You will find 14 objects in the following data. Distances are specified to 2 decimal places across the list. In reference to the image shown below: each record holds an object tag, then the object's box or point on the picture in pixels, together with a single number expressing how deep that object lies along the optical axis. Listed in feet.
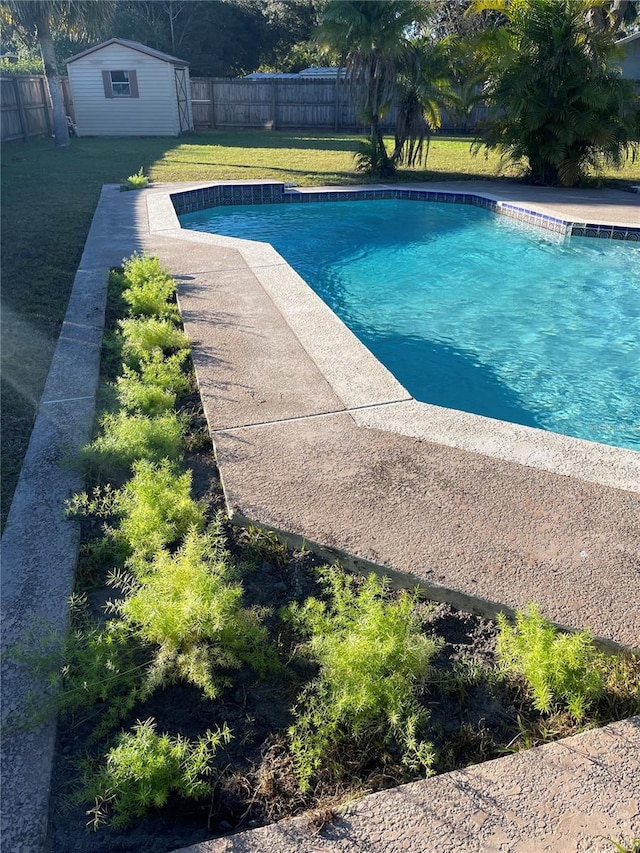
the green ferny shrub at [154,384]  12.28
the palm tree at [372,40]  39.52
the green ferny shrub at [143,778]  5.58
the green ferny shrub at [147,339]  14.89
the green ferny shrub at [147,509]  8.64
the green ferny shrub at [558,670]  6.49
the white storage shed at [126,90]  70.03
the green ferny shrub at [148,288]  17.58
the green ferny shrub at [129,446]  10.55
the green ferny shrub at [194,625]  6.84
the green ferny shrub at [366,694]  6.21
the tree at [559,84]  38.73
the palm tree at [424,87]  41.55
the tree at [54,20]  55.36
